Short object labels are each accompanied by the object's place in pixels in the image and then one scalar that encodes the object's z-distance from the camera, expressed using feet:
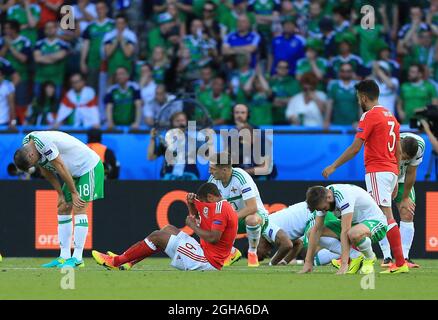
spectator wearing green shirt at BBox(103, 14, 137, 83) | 67.67
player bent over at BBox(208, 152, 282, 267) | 49.39
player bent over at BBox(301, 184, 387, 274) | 42.16
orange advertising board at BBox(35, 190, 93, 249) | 57.67
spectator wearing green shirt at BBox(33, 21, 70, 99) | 67.82
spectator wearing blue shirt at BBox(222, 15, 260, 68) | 67.82
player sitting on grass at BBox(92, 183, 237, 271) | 43.65
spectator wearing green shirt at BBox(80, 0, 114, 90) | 68.23
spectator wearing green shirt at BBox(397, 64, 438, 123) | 63.82
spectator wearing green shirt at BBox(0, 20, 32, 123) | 67.41
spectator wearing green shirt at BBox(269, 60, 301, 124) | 64.90
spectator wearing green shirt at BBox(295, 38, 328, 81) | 66.23
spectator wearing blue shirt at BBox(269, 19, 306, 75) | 67.21
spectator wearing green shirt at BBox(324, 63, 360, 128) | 63.62
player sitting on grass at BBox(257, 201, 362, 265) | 51.39
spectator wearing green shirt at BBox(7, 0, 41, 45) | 69.82
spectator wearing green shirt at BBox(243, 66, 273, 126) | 64.03
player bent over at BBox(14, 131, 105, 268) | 46.24
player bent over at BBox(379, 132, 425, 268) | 48.39
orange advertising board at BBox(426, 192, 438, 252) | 57.36
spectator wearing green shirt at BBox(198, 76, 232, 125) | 63.67
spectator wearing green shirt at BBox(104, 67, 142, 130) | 64.49
